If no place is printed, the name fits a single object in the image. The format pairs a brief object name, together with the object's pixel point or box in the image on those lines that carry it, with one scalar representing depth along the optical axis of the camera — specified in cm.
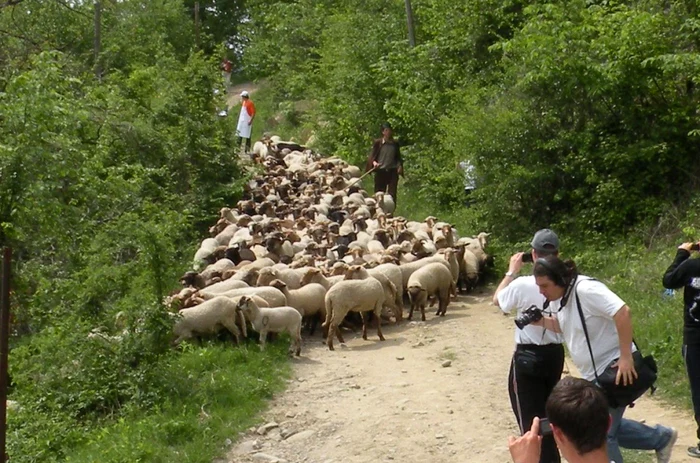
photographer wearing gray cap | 666
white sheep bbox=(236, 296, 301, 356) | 1258
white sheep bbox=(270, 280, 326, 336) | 1372
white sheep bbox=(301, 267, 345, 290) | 1431
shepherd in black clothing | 2236
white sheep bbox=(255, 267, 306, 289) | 1435
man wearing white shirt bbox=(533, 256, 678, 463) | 601
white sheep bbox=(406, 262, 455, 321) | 1462
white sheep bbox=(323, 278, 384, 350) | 1341
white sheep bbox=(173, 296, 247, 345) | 1259
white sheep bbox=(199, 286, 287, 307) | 1315
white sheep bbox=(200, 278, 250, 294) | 1377
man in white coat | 3047
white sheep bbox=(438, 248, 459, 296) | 1568
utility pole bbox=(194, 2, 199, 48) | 4131
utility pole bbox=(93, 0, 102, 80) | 2574
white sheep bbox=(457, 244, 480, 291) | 1641
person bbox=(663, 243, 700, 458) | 746
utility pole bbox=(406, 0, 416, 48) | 2528
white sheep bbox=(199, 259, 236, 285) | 1517
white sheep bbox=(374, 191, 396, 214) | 2191
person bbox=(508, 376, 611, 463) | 389
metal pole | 783
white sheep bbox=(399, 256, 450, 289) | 1513
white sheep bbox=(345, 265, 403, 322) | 1380
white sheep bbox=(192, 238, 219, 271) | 1647
